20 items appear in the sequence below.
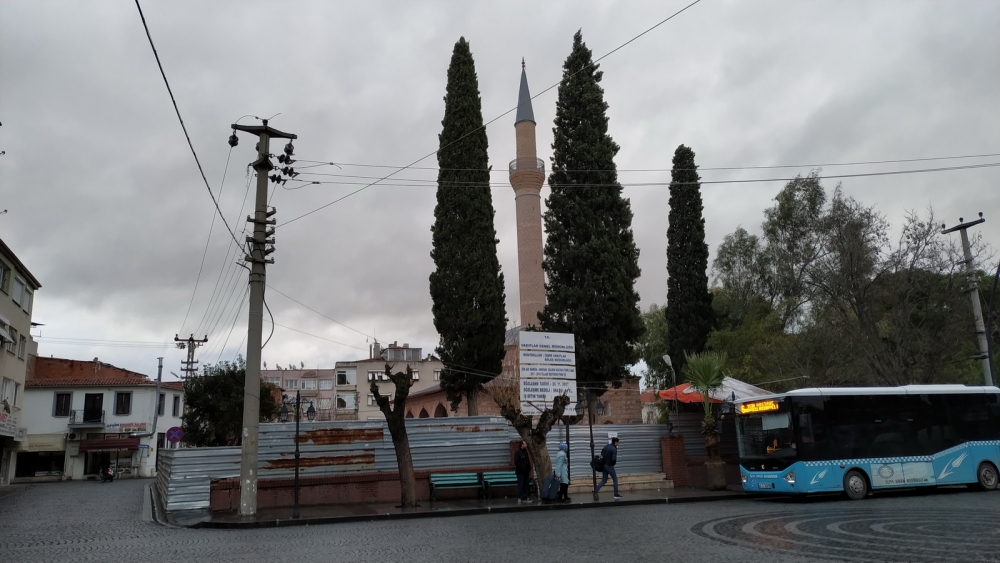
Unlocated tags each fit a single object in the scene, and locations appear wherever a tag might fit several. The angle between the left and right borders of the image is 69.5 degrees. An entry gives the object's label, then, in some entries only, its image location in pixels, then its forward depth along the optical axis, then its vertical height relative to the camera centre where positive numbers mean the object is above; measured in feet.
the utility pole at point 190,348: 180.96 +21.09
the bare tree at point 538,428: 61.93 -0.58
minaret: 132.36 +38.04
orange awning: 79.61 +2.26
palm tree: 71.77 +3.03
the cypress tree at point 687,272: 122.11 +24.18
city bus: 58.08 -2.34
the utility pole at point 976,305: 75.36 +10.63
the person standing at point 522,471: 61.11 -4.13
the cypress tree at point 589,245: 97.09 +23.92
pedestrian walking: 63.26 -3.37
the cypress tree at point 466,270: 92.32 +19.42
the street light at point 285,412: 95.61 +2.19
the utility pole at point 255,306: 52.60 +9.28
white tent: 78.42 +2.77
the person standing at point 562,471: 60.85 -4.29
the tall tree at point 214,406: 108.78 +3.70
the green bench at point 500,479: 64.69 -5.02
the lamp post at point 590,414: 65.89 +1.37
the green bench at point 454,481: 63.00 -5.00
